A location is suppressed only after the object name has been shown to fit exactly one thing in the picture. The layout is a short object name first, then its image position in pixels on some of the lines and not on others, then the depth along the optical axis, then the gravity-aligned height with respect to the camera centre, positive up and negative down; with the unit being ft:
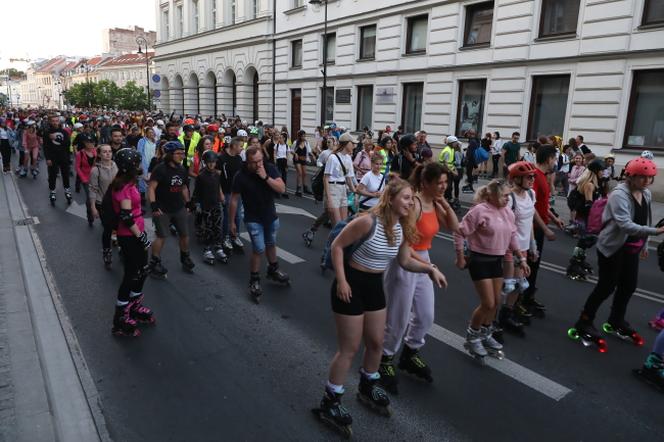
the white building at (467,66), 46.96 +7.89
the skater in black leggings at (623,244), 14.10 -3.29
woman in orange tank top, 12.07 -4.13
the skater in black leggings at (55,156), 37.24 -3.54
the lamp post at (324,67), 72.40 +8.45
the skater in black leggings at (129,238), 14.98 -3.86
